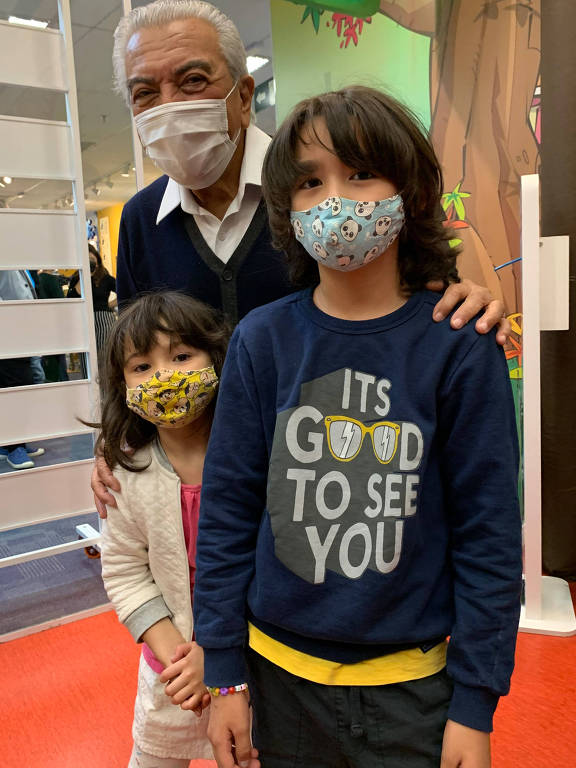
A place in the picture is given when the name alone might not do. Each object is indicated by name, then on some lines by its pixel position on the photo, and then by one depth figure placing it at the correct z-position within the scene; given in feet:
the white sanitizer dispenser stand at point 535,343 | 6.89
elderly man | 3.97
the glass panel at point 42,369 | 8.82
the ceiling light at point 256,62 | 18.26
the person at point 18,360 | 8.82
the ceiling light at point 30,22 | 8.09
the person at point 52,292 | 8.89
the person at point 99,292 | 9.12
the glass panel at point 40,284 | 8.91
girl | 3.56
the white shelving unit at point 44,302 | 8.05
